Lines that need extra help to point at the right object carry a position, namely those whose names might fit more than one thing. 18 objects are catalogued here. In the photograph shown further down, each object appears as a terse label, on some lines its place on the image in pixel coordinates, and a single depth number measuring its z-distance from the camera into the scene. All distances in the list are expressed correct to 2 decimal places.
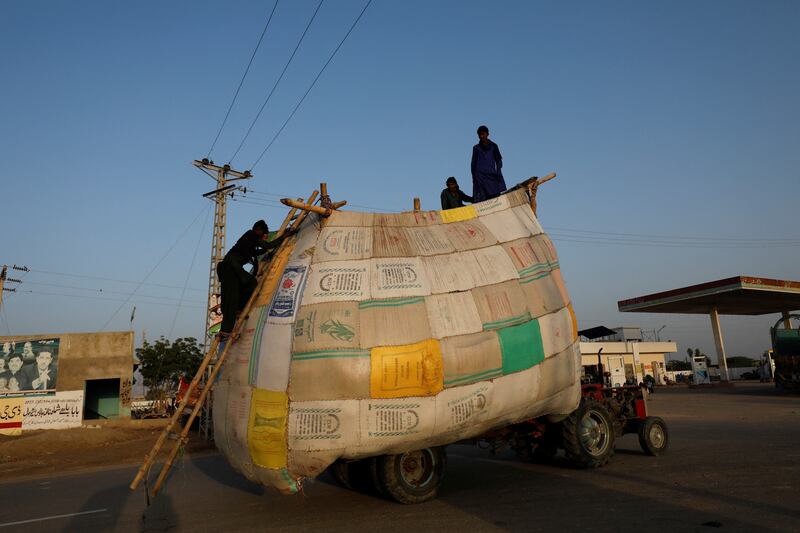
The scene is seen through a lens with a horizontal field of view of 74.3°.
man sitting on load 8.84
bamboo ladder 5.73
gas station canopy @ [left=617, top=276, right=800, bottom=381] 32.88
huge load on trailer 5.67
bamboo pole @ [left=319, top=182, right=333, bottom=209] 6.73
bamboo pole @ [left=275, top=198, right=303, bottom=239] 7.28
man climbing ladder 6.65
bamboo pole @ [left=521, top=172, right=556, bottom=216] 7.96
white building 47.06
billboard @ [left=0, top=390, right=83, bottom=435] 25.28
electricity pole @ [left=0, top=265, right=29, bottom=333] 31.54
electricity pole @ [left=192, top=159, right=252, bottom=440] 30.46
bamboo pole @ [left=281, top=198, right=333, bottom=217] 6.44
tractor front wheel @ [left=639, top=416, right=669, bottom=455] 9.89
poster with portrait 26.09
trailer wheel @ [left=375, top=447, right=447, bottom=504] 6.61
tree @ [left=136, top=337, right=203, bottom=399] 42.16
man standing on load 8.98
